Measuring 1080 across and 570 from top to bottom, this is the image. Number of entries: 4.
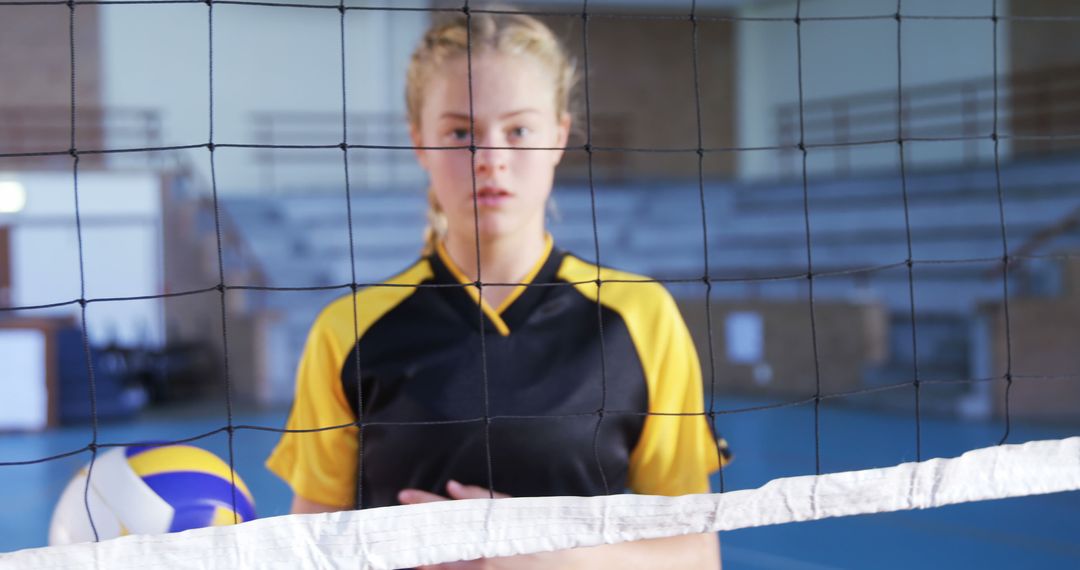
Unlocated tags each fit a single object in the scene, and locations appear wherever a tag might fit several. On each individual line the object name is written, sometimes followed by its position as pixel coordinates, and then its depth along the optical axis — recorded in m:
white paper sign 10.05
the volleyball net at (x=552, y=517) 2.19
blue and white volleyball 2.41
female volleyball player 2.37
